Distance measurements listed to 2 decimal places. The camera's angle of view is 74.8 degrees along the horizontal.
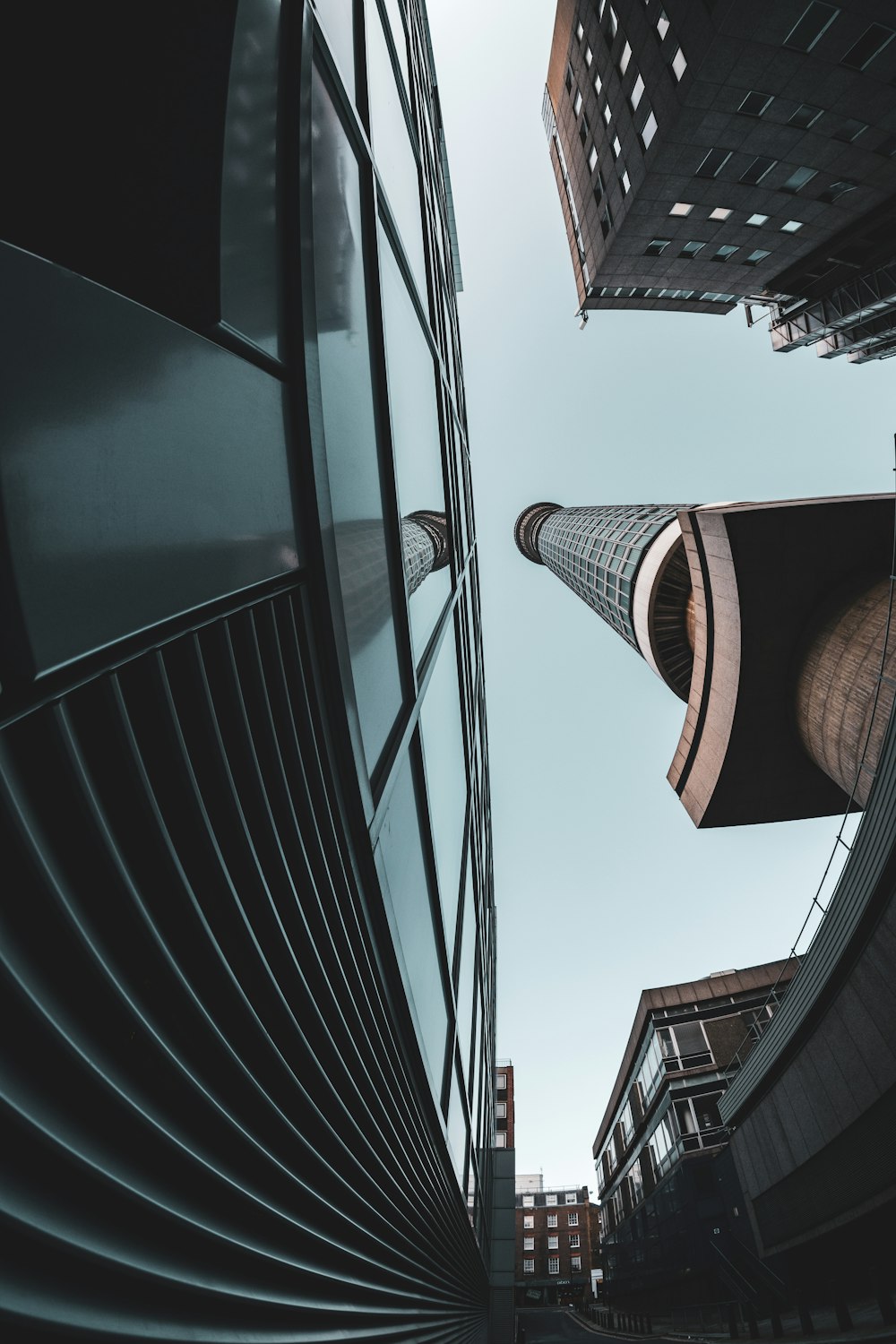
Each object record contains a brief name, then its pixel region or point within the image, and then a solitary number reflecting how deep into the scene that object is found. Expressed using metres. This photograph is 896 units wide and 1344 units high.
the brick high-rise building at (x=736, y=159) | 17.39
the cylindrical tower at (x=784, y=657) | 14.95
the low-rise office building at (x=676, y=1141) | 26.98
